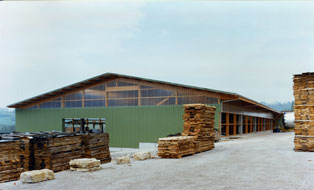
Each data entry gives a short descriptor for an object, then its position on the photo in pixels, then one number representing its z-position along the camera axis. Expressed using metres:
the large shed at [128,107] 30.84
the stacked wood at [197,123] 18.86
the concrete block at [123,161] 14.87
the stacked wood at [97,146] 16.00
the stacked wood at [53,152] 13.39
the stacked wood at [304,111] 16.78
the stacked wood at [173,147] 16.36
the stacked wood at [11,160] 12.08
